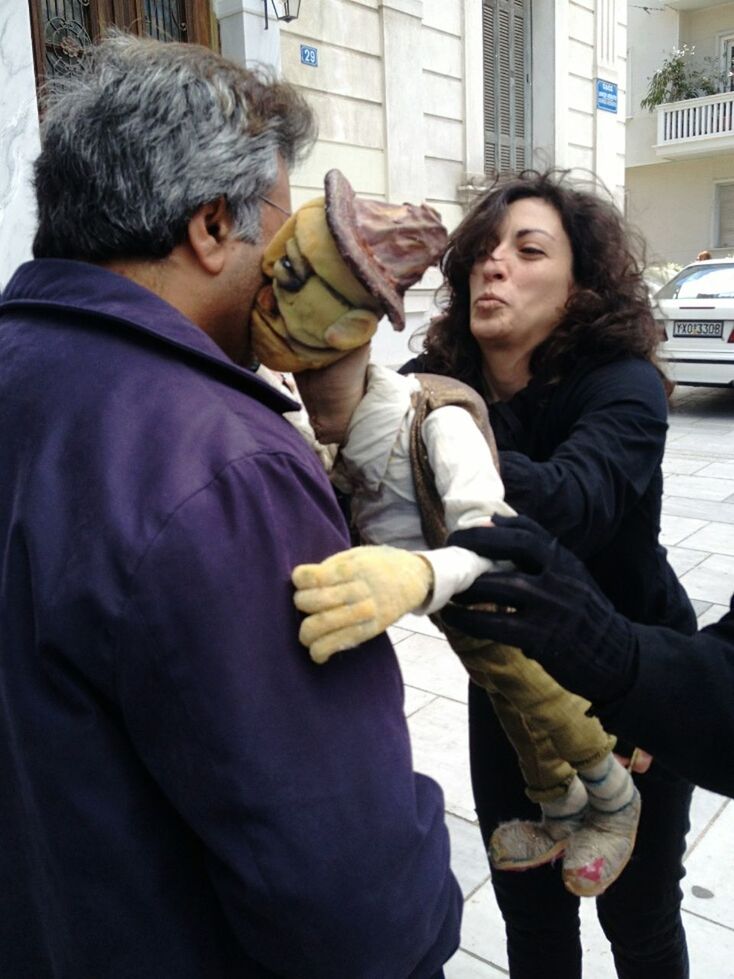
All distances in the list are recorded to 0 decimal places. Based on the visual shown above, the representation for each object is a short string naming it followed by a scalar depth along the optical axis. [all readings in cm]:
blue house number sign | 827
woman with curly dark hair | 188
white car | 1002
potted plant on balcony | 2184
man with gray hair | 91
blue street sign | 1272
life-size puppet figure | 111
